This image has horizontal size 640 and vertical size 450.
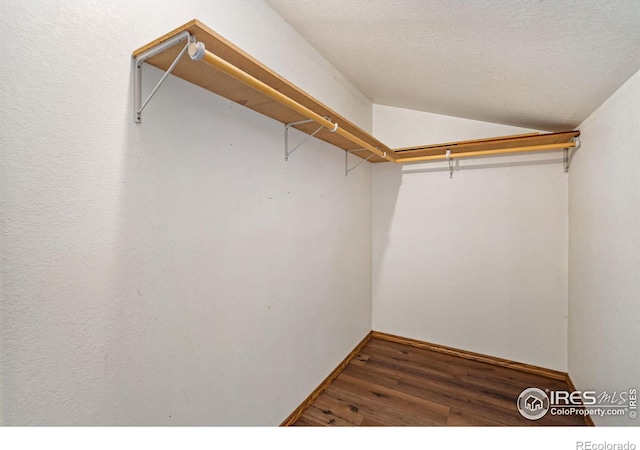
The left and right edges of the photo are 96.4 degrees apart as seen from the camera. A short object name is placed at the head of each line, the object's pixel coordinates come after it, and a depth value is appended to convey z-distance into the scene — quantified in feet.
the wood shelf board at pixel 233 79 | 2.99
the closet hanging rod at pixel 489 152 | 6.86
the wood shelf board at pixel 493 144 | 6.78
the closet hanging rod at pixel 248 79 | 2.75
